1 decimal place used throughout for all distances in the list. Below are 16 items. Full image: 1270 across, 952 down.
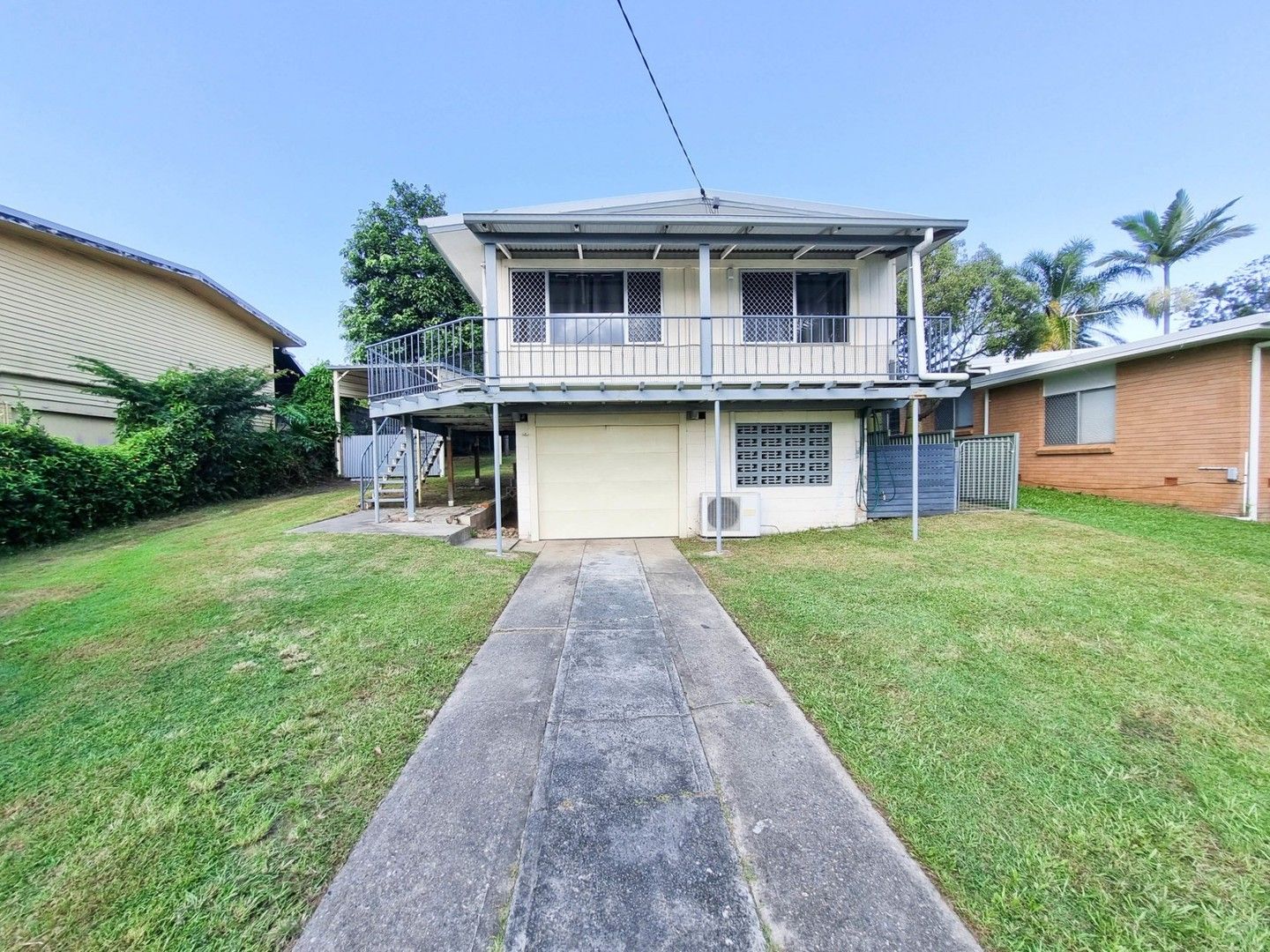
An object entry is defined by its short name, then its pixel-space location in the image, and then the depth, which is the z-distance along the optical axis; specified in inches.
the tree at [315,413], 607.8
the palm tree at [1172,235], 767.1
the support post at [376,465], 340.5
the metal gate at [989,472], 371.6
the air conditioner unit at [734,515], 316.8
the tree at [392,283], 774.5
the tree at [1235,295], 916.6
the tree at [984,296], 704.4
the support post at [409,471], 348.2
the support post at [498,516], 267.3
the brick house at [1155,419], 318.3
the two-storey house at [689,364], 299.1
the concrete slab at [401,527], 307.6
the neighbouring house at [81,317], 398.9
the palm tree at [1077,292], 731.5
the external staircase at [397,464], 357.7
